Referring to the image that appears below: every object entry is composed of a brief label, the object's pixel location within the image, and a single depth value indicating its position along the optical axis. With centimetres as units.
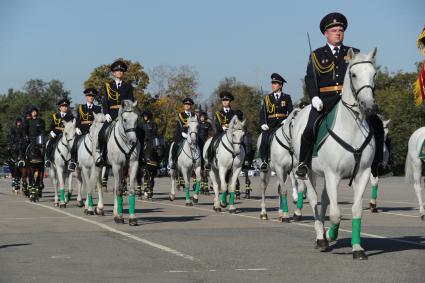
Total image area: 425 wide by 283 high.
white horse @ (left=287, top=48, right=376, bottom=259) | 1254
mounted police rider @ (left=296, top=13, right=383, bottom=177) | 1380
